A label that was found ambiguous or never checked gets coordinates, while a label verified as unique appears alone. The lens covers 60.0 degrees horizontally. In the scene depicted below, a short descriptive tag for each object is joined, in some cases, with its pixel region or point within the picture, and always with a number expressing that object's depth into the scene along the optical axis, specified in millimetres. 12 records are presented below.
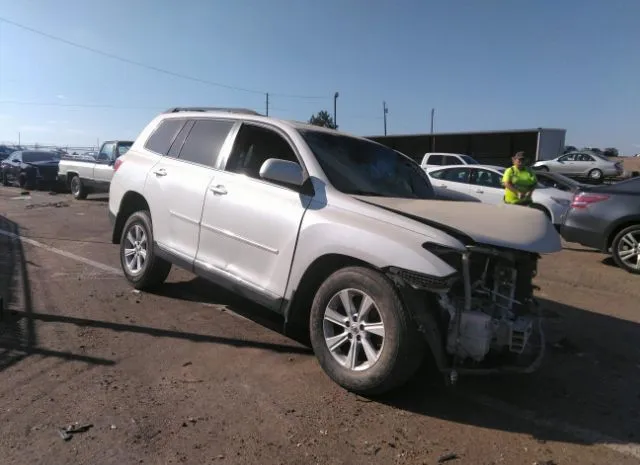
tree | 67325
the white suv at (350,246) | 3422
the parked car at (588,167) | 27312
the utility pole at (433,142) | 27003
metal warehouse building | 24922
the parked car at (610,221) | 8289
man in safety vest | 9547
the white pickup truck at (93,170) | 16969
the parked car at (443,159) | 19244
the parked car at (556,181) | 12648
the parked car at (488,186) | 12234
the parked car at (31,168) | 21672
